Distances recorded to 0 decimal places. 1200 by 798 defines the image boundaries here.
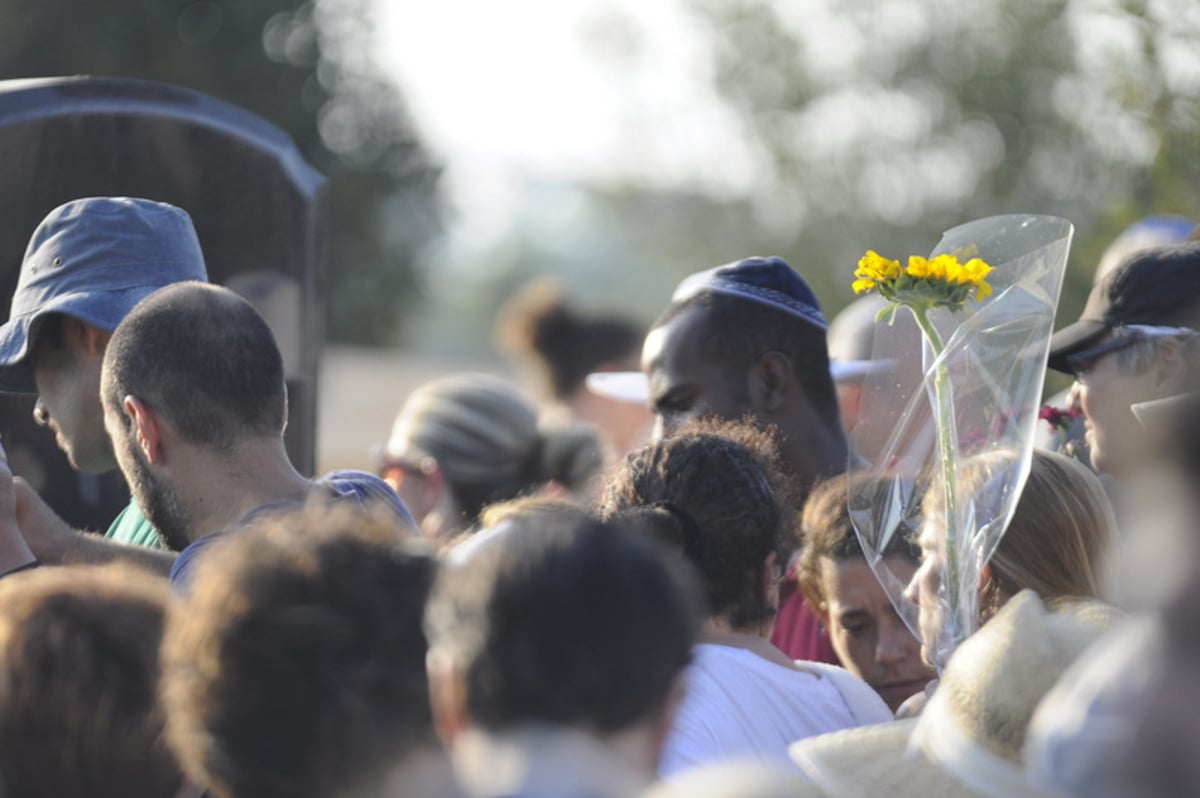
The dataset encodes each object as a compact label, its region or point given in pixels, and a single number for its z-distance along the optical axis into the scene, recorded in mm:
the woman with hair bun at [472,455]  11641
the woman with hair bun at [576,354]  15852
